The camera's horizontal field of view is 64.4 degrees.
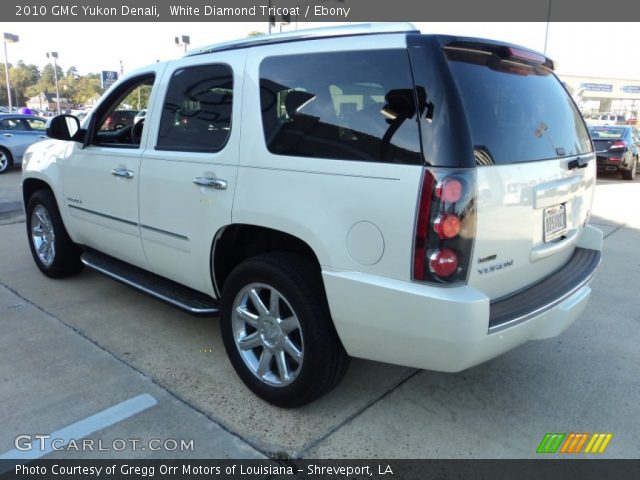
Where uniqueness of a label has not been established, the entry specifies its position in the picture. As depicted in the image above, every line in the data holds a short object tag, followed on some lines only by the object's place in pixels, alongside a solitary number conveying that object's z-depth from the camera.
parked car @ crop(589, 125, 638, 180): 13.55
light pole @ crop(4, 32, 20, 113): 36.03
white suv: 2.22
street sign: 23.44
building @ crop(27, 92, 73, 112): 84.12
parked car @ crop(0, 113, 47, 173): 13.87
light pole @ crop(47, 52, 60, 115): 51.24
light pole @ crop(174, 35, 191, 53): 27.38
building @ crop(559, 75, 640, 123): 72.31
